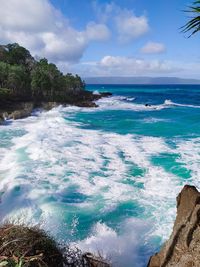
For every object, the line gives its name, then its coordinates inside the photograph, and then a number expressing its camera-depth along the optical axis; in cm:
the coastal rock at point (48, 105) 4388
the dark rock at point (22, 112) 3382
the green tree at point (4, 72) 4449
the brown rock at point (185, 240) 502
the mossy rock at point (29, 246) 452
